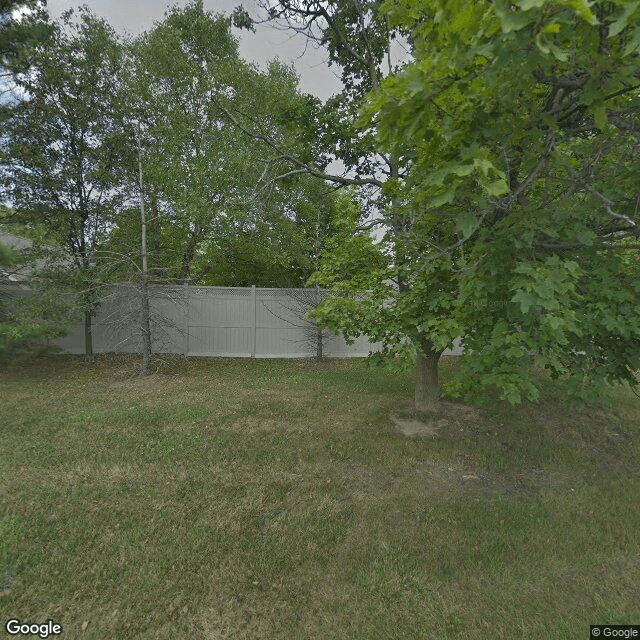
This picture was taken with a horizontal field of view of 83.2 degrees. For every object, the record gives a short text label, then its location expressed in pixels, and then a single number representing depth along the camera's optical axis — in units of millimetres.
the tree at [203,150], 8359
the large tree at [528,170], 1614
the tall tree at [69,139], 7719
